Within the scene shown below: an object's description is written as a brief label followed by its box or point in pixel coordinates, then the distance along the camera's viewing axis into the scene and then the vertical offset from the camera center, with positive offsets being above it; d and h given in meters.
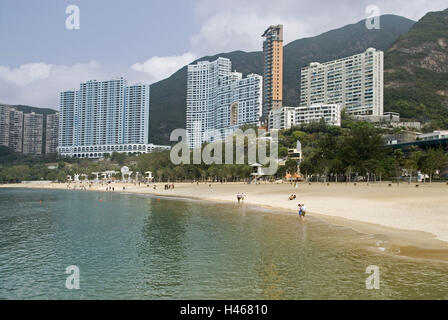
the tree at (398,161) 73.06 +2.82
